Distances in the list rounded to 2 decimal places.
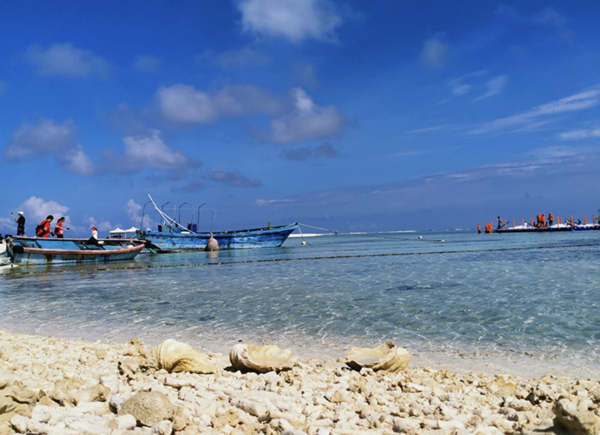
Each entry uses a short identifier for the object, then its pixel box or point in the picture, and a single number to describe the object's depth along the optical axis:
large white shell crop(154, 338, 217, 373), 4.88
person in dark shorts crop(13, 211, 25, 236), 24.98
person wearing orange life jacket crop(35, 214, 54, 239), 26.16
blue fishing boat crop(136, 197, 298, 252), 40.41
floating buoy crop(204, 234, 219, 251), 41.50
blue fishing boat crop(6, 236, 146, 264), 24.92
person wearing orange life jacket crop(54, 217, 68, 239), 26.86
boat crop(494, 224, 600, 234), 79.62
